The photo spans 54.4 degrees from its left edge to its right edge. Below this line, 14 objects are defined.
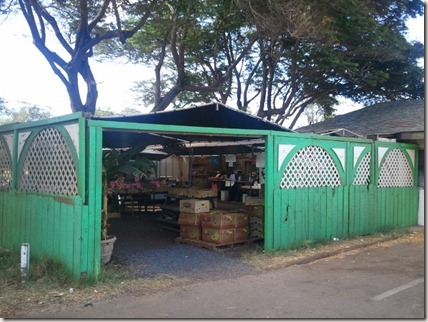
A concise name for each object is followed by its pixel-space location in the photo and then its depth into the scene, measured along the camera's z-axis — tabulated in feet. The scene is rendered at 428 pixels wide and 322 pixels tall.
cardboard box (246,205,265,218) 27.61
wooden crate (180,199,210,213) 26.65
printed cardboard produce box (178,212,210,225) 26.53
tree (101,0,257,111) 42.14
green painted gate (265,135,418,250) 24.81
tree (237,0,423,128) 38.16
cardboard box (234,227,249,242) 26.37
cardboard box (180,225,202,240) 26.73
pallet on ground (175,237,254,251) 25.17
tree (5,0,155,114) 38.14
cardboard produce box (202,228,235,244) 25.46
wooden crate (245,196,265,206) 28.12
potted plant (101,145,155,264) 20.58
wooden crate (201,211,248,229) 25.52
